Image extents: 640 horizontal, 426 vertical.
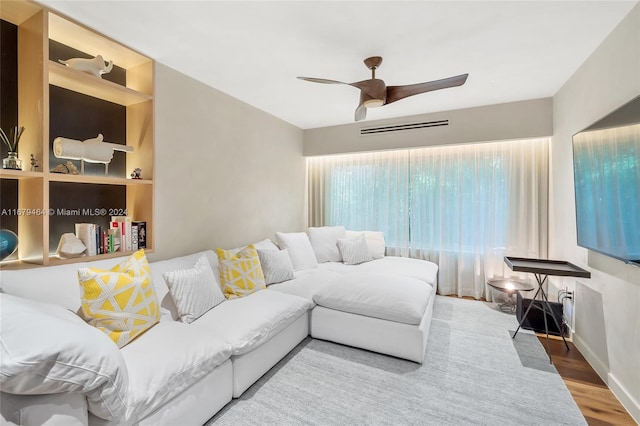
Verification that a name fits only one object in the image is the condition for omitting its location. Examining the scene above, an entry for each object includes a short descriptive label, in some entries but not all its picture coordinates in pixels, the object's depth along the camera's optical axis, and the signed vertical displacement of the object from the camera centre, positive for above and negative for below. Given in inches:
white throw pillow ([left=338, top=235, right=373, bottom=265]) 166.2 -21.7
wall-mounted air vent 164.4 +50.1
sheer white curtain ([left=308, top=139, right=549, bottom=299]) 152.9 +5.5
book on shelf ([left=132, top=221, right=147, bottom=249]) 102.9 -6.5
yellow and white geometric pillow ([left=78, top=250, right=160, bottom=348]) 65.9 -20.6
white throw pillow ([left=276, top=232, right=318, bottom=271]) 151.1 -19.4
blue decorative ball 71.8 -7.1
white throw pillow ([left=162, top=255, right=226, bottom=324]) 85.9 -23.5
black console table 98.3 -20.2
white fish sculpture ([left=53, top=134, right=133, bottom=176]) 82.1 +18.9
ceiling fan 95.1 +41.7
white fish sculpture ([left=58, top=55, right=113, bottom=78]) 85.0 +43.8
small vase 73.6 +13.1
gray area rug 72.4 -49.6
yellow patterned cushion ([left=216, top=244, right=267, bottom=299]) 105.6 -22.3
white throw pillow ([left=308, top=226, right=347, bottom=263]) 170.6 -17.7
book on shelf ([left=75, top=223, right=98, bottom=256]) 88.2 -6.7
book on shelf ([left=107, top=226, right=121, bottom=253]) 94.2 -8.1
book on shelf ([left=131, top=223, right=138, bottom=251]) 100.4 -8.1
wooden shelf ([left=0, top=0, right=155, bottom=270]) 77.9 +29.4
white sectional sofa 41.8 -30.1
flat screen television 68.7 +7.3
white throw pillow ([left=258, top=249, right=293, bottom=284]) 125.7 -23.1
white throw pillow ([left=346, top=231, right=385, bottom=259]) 174.7 -17.1
